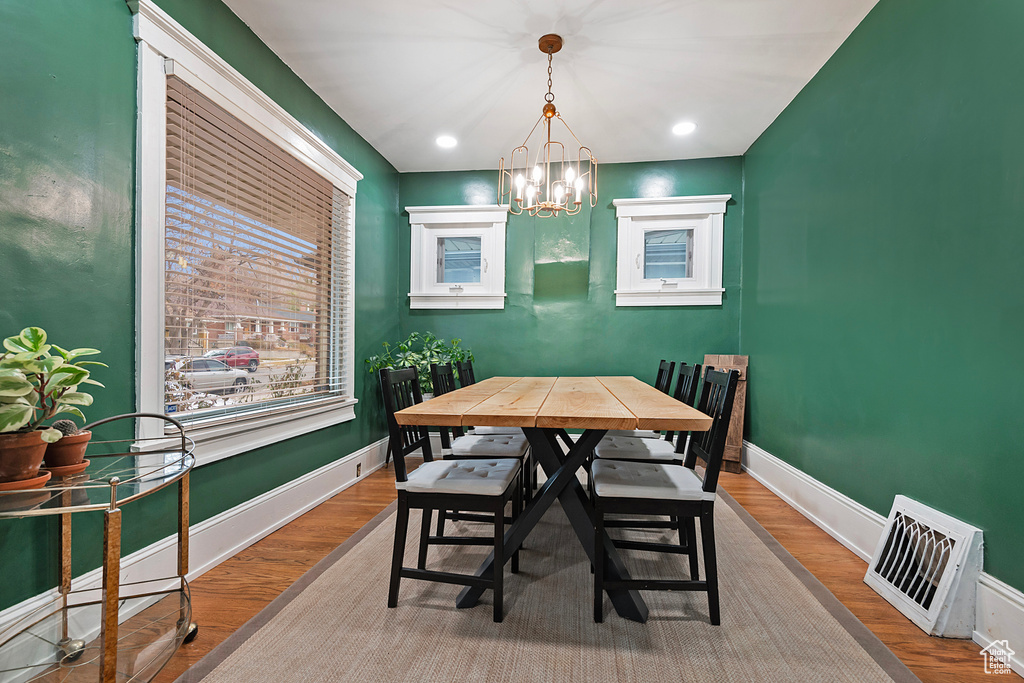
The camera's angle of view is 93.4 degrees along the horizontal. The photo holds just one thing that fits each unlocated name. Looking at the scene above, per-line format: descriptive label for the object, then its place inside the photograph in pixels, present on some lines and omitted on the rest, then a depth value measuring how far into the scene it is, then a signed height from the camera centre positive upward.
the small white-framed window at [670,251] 4.16 +0.77
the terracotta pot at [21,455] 1.12 -0.30
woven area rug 1.45 -1.00
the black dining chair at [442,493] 1.68 -0.56
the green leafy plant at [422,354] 3.98 -0.16
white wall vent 1.64 -0.83
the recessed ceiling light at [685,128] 3.52 +1.57
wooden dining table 1.55 -0.27
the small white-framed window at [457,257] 4.40 +0.73
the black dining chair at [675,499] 1.63 -0.54
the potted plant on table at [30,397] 1.11 -0.17
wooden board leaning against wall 3.85 -0.70
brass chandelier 2.54 +0.84
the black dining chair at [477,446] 2.34 -0.56
